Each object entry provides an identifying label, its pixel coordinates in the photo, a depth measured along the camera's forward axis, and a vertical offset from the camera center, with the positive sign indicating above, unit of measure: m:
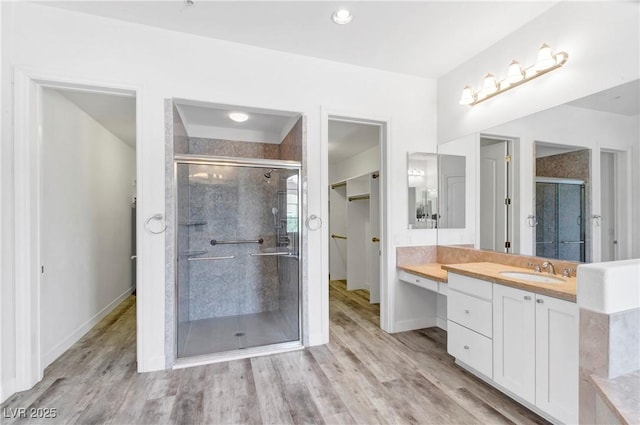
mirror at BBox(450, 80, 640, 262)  1.83 +0.25
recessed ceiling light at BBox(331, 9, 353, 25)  2.18 +1.53
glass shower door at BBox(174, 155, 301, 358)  2.76 -0.47
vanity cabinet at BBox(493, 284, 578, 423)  1.62 -0.86
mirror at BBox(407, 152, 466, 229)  3.16 +0.25
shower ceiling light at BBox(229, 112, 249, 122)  3.23 +1.12
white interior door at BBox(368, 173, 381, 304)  4.35 -0.35
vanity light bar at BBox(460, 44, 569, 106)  2.14 +1.13
